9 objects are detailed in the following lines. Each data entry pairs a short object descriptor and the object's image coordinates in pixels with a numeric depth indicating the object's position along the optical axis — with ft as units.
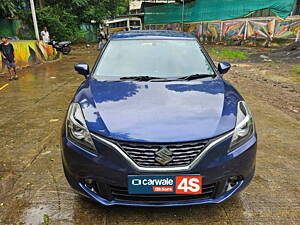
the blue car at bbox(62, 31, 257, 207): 6.35
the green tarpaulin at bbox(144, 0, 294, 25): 61.36
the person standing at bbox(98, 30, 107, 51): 61.36
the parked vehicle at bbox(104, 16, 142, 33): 126.07
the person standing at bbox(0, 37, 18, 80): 27.27
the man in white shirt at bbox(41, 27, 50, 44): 51.08
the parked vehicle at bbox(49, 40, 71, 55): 50.65
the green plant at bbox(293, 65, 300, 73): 30.58
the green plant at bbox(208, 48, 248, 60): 46.47
